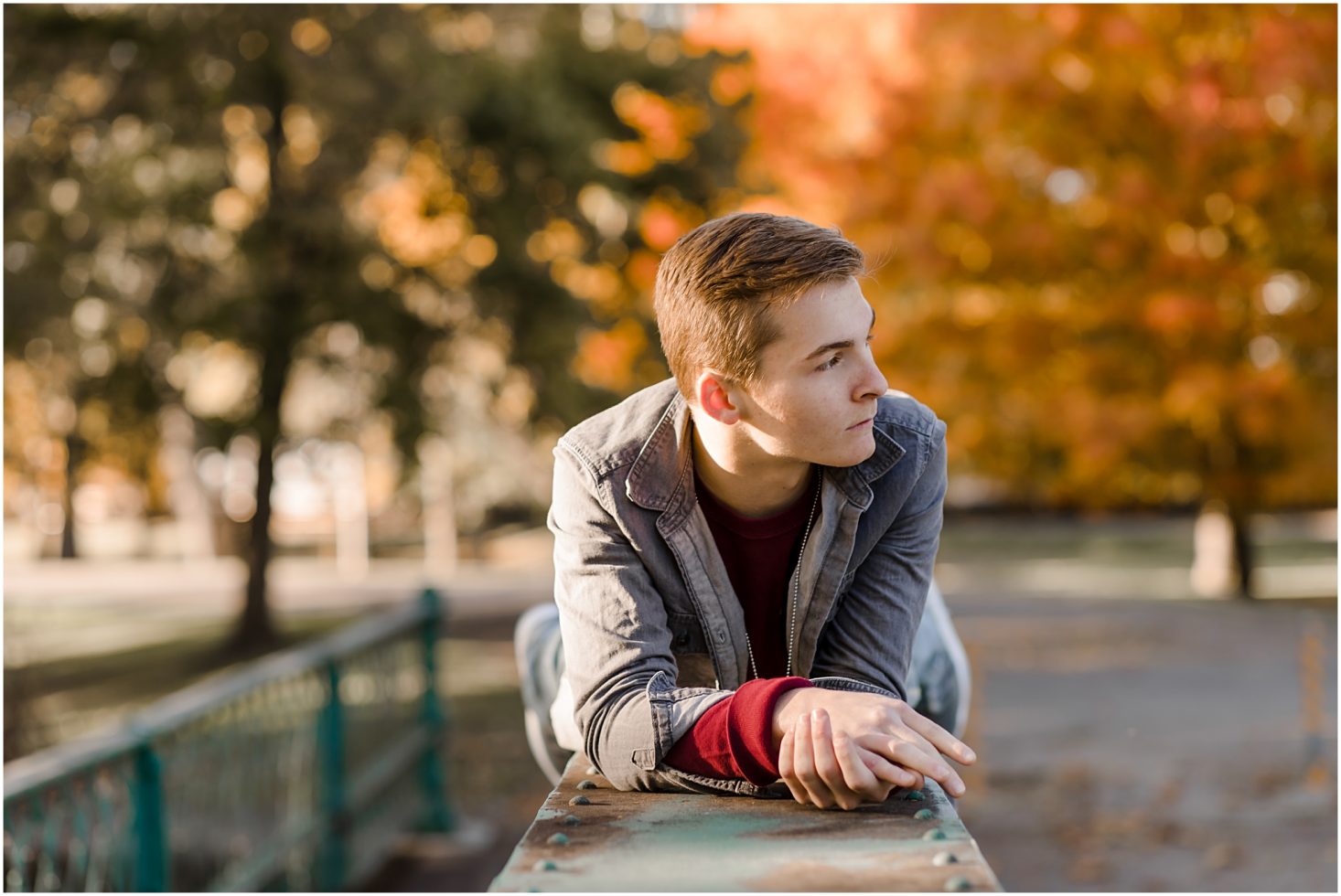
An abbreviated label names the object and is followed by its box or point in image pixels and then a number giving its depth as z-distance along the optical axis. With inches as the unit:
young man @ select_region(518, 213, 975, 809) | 69.4
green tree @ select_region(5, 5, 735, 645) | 430.0
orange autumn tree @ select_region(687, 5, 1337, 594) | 457.7
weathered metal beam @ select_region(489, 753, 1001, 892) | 56.2
